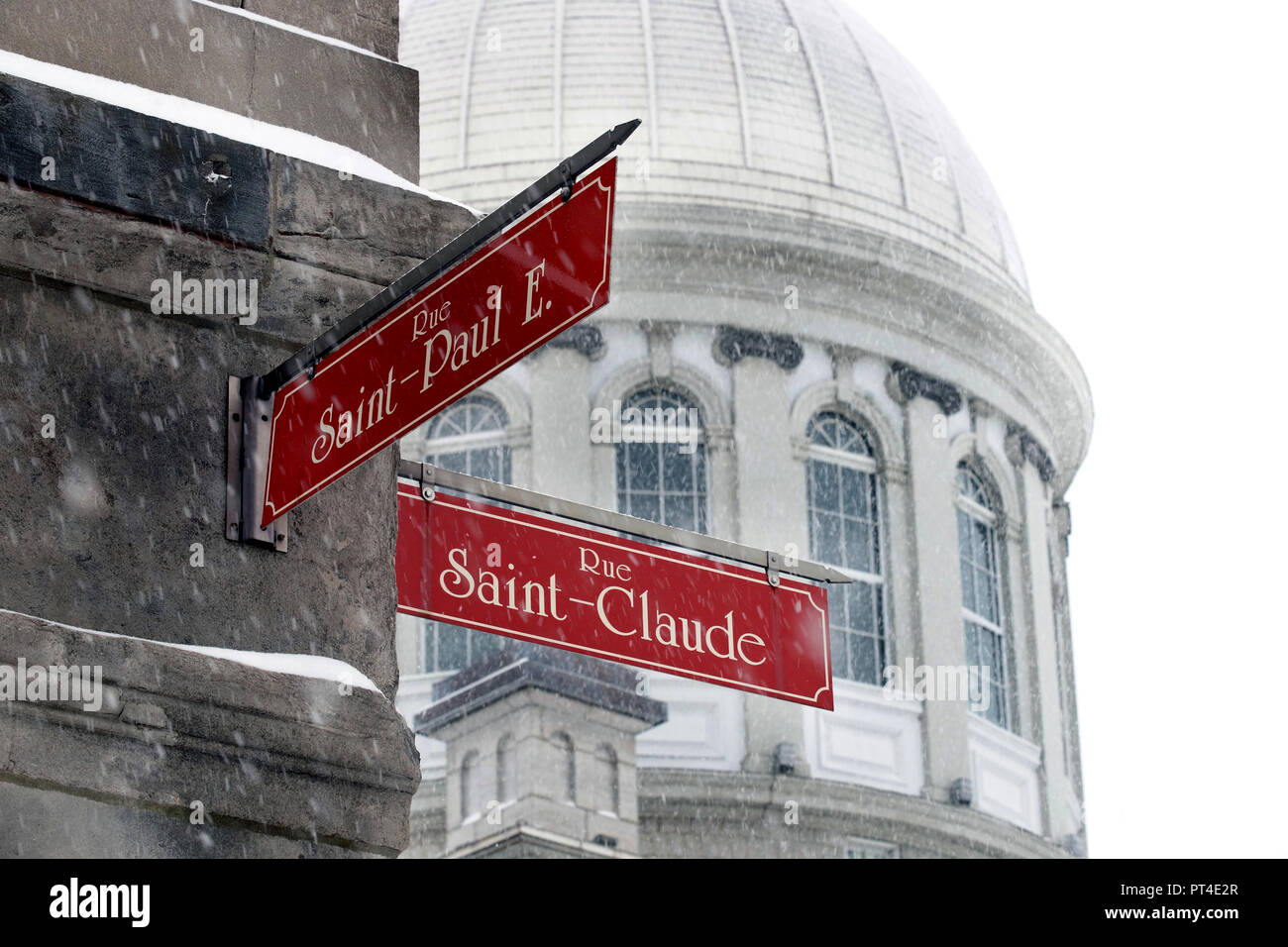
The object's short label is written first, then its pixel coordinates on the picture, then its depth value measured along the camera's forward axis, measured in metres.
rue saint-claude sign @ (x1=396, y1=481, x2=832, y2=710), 7.16
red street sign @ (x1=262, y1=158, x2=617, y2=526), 5.59
